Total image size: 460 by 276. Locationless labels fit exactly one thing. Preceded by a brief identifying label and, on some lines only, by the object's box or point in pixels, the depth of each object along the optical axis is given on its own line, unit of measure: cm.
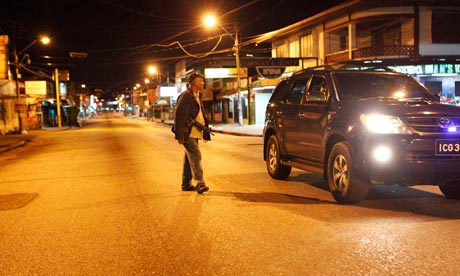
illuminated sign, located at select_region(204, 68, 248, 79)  3656
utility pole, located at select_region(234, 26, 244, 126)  3255
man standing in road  810
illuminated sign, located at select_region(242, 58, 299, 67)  2981
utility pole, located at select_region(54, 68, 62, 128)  4741
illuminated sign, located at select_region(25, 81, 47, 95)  4300
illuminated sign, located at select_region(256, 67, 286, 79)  2991
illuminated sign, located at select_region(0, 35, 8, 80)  3228
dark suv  635
